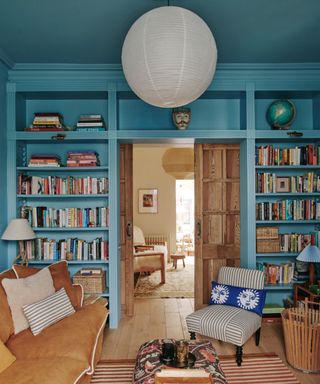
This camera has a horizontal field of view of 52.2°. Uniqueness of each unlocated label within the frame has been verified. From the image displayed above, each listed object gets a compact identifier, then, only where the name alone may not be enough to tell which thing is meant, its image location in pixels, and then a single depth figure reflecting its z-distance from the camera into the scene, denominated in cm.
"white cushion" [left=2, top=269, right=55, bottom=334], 249
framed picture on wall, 812
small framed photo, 393
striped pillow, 249
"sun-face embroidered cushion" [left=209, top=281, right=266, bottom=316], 311
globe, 371
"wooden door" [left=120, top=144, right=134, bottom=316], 412
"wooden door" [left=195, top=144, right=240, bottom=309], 425
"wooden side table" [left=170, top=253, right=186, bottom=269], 711
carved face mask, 367
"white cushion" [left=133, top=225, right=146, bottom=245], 708
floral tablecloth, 200
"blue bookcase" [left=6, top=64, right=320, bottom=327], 367
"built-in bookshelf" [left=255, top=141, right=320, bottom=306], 382
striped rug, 262
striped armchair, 279
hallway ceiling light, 587
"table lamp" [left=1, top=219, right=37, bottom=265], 327
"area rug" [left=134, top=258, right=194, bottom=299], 516
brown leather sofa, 193
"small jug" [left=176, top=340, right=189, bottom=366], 209
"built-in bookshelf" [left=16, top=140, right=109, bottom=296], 375
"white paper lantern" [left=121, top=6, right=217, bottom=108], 170
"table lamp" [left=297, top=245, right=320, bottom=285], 318
